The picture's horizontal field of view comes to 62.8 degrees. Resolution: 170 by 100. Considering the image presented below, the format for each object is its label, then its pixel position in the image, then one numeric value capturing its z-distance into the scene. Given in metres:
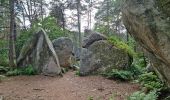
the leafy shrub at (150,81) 4.75
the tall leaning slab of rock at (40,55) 7.76
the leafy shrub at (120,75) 6.46
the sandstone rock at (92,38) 7.86
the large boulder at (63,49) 9.49
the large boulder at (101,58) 7.24
